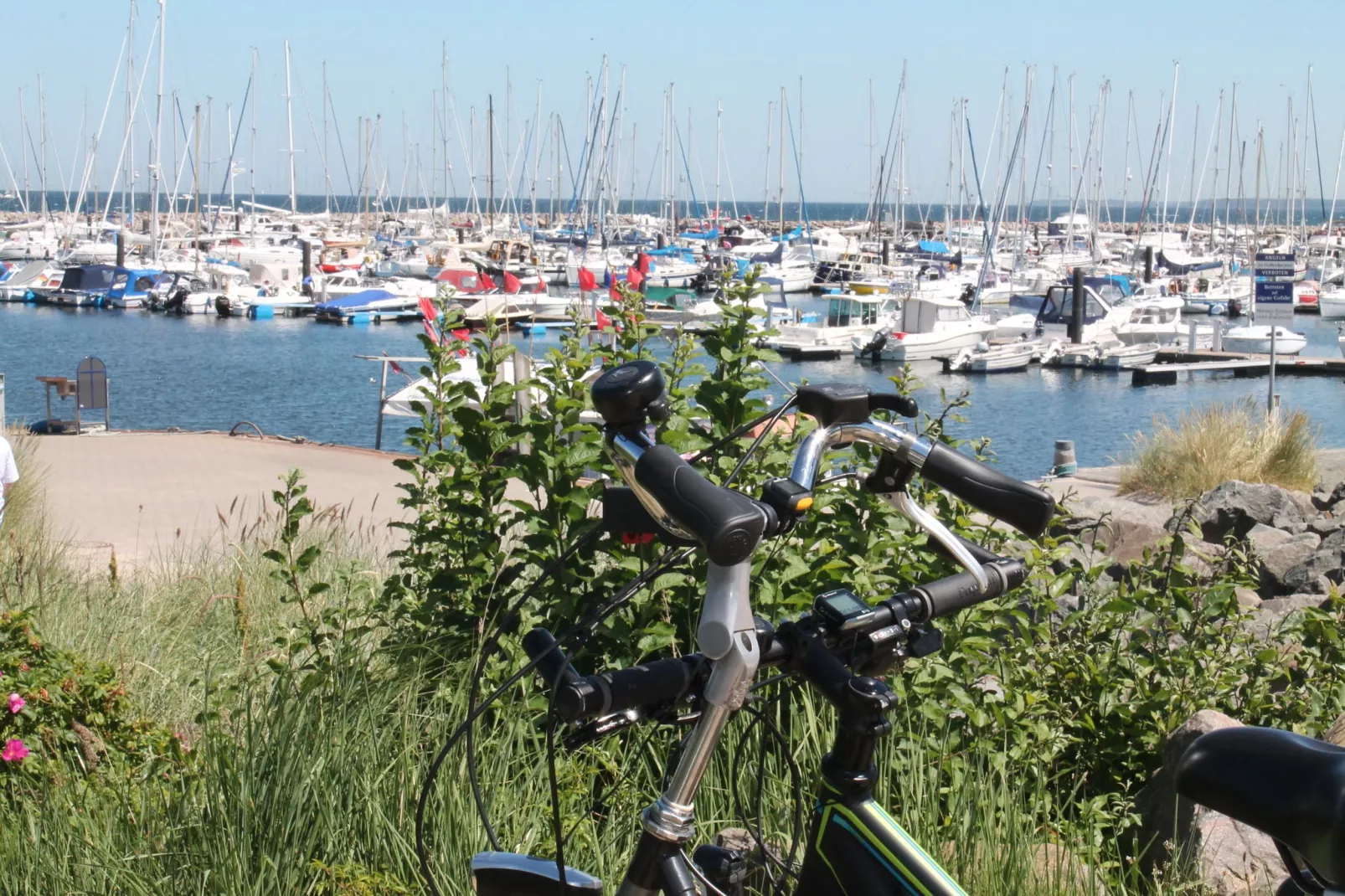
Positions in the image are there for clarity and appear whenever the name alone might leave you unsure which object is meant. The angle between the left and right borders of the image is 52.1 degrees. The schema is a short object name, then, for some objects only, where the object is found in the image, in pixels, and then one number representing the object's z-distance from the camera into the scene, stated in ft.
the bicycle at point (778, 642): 6.15
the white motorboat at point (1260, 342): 151.43
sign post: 65.87
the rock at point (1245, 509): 38.81
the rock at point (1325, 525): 36.35
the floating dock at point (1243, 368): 142.51
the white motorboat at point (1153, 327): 161.38
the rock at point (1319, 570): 29.50
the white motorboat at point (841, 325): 157.58
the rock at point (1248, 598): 25.30
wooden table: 72.54
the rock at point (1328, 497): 42.80
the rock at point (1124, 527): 33.19
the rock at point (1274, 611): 20.08
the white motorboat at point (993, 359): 149.79
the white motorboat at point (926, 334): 151.94
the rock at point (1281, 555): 31.53
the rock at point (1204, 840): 12.26
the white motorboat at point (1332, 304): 207.62
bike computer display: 6.89
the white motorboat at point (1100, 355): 152.87
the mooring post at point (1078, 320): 161.38
